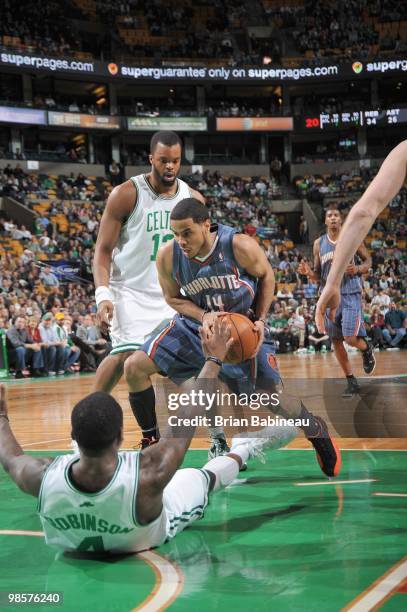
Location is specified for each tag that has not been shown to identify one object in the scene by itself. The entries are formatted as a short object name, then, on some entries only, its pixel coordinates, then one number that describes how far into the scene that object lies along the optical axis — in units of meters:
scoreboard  33.94
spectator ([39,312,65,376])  13.97
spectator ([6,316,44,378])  13.48
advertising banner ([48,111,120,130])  31.73
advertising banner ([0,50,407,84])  33.06
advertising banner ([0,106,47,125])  29.83
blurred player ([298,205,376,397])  7.91
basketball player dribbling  4.30
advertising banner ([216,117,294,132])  35.25
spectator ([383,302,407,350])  18.88
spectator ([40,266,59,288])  18.34
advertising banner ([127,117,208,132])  33.44
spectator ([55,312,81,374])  14.23
